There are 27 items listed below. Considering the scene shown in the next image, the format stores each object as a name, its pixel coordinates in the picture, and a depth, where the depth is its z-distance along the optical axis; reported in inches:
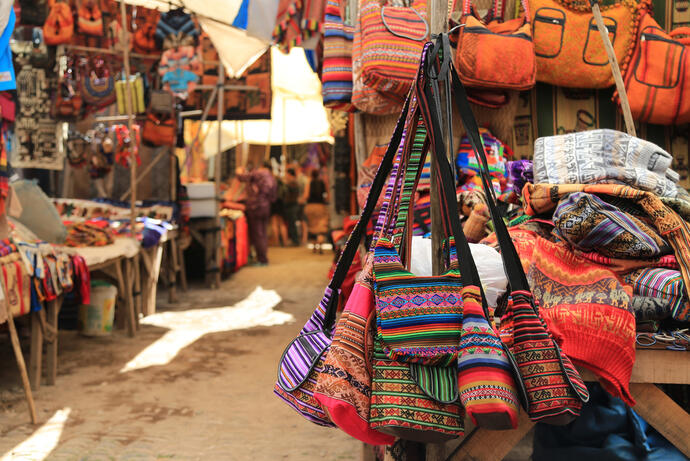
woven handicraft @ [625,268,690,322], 77.3
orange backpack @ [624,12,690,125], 124.8
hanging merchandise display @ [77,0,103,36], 298.2
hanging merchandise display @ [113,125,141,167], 291.0
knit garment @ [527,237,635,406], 72.6
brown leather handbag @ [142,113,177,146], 300.8
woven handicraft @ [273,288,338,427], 64.5
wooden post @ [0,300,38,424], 141.6
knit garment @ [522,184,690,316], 78.3
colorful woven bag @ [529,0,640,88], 131.4
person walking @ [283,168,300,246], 592.4
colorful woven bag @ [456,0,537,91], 126.5
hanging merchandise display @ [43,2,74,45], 291.7
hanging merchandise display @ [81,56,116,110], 296.0
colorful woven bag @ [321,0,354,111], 149.8
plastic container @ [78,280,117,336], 229.3
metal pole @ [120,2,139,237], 226.4
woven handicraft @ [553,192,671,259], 78.1
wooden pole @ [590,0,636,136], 109.9
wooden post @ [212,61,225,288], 357.4
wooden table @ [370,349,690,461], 76.2
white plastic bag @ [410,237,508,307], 78.7
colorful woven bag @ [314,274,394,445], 58.7
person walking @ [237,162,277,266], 464.8
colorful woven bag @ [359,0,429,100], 127.2
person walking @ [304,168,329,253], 576.1
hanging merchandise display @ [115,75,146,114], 285.9
